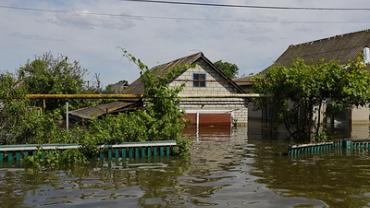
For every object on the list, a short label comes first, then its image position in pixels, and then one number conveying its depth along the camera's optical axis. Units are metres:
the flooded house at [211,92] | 34.16
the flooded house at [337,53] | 36.47
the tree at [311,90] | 21.75
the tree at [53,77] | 39.59
